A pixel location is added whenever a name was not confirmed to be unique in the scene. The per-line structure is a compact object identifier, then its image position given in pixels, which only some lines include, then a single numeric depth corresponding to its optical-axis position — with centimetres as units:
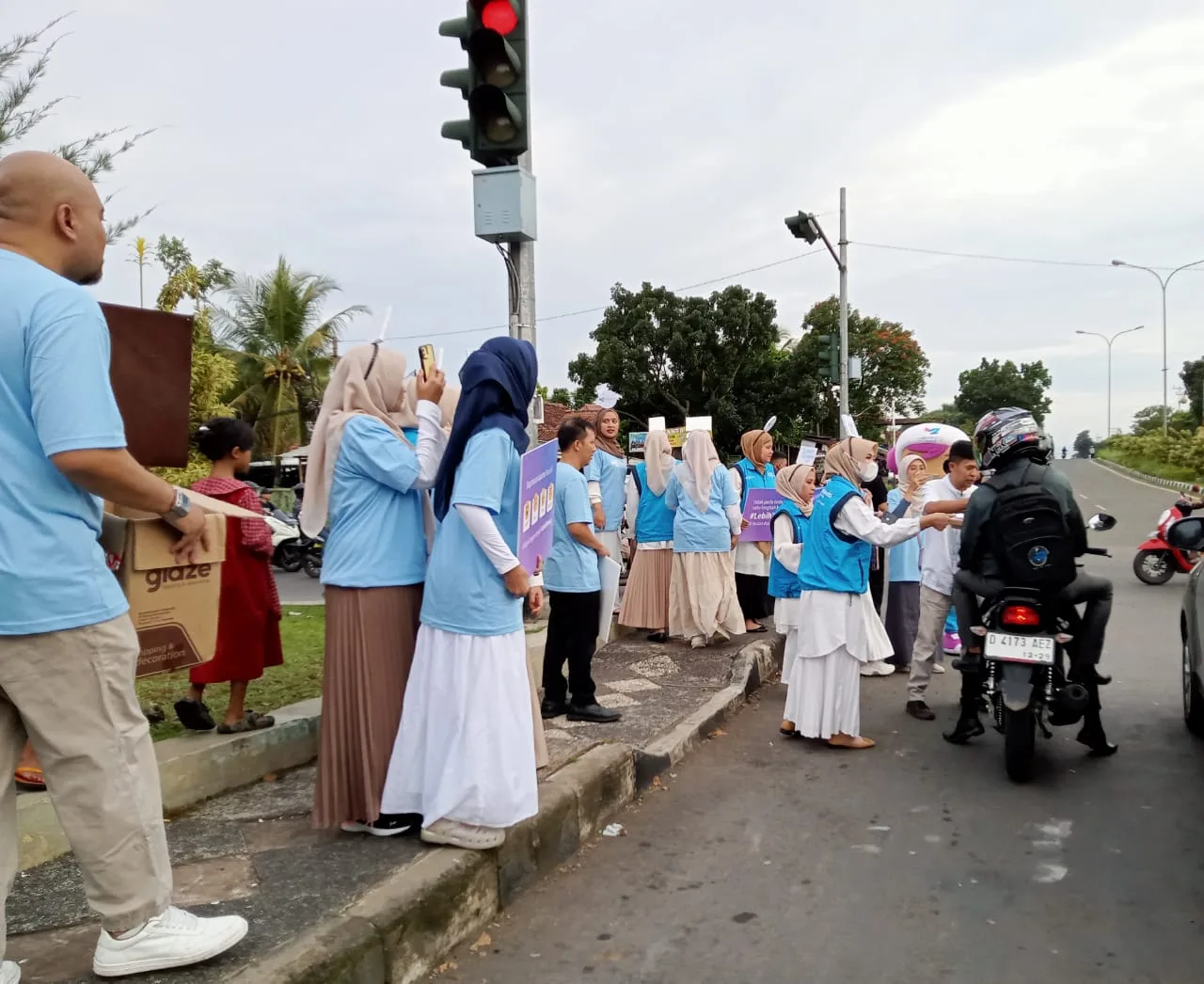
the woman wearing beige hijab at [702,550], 808
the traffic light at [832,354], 1941
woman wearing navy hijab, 349
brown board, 294
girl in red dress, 451
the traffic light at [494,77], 541
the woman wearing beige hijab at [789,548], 621
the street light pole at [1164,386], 4275
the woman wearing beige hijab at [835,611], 562
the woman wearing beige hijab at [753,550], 889
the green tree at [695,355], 2984
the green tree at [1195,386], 5500
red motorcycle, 1205
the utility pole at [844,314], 2015
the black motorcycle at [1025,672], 489
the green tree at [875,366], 3406
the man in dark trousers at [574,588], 590
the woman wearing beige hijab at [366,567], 368
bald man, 225
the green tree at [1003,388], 7362
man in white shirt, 641
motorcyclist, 517
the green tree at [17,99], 584
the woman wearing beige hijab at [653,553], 846
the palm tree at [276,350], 2539
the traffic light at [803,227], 1794
